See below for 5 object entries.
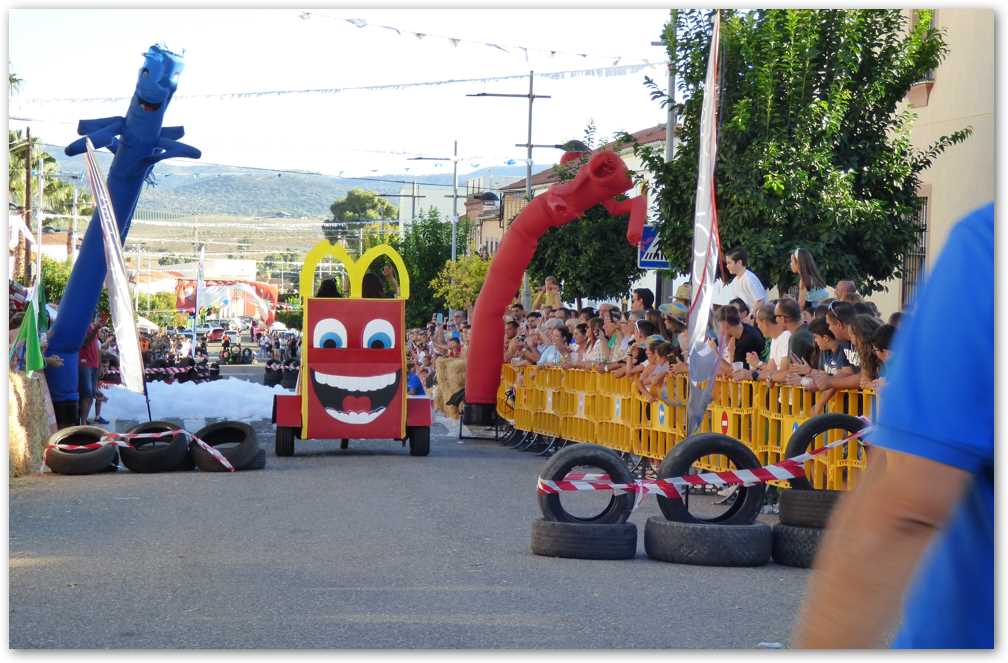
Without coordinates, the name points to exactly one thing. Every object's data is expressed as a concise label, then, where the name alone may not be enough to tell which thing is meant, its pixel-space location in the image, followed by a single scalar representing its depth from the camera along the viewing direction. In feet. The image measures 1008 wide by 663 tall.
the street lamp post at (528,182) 132.67
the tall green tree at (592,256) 105.91
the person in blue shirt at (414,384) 70.36
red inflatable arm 68.39
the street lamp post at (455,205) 199.21
